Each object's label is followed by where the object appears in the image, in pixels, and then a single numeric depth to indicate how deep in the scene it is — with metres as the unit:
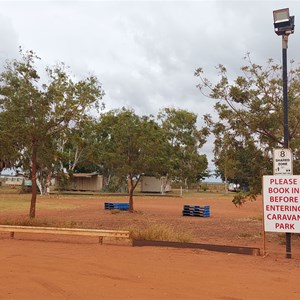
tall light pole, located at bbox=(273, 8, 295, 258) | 10.30
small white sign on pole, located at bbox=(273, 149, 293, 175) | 10.08
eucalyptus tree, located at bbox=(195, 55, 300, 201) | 14.72
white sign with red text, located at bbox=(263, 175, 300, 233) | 9.93
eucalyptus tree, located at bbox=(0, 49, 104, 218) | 16.89
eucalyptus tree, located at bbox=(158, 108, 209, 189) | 60.69
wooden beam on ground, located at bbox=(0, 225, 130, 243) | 11.18
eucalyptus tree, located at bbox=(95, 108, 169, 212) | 27.05
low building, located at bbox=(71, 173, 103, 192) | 63.22
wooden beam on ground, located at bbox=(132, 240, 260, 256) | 10.27
